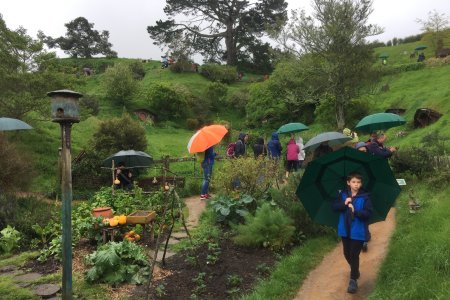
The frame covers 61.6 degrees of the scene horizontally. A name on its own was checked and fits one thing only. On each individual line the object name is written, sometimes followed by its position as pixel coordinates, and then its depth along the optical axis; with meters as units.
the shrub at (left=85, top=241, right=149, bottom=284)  5.65
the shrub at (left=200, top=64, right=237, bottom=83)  38.97
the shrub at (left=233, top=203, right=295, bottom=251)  6.35
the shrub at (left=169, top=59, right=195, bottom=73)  40.37
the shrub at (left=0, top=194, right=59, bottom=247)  8.40
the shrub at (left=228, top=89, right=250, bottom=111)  32.44
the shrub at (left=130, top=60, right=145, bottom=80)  41.22
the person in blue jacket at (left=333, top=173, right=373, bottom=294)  4.77
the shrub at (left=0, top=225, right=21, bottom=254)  7.61
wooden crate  7.38
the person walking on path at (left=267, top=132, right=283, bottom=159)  11.67
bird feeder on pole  4.50
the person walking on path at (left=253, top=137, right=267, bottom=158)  12.40
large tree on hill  42.66
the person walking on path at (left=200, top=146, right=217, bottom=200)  10.16
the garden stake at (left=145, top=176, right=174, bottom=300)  4.60
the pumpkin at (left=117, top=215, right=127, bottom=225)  7.26
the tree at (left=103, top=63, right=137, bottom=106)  31.00
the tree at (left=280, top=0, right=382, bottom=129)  21.42
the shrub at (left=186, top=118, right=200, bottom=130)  29.19
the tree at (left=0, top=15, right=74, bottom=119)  15.04
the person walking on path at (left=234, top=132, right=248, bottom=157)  11.74
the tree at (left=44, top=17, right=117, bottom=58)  50.34
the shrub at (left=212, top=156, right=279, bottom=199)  8.12
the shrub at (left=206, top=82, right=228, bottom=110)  33.41
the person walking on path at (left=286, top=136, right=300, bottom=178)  11.88
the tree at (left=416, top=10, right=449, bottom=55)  36.67
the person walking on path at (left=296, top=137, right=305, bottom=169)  12.05
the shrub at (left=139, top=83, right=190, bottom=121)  29.91
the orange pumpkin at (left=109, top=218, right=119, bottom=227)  7.12
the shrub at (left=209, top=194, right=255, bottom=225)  7.61
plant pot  7.38
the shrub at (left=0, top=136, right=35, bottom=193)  9.38
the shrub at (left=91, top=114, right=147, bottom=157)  13.82
